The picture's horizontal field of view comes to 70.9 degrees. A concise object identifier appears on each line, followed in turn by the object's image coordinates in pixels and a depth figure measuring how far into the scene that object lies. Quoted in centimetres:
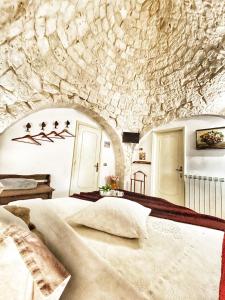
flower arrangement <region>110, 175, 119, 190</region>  394
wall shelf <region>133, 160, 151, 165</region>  431
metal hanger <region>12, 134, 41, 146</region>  246
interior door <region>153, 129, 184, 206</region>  377
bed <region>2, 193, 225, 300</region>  48
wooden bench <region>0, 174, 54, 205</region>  192
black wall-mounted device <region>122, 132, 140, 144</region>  407
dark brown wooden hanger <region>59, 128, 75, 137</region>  304
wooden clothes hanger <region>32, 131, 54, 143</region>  268
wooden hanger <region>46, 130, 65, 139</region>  286
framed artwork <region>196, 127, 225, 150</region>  317
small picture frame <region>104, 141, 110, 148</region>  402
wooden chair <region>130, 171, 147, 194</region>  434
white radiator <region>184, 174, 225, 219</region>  306
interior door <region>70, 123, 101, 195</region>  333
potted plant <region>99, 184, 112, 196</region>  218
